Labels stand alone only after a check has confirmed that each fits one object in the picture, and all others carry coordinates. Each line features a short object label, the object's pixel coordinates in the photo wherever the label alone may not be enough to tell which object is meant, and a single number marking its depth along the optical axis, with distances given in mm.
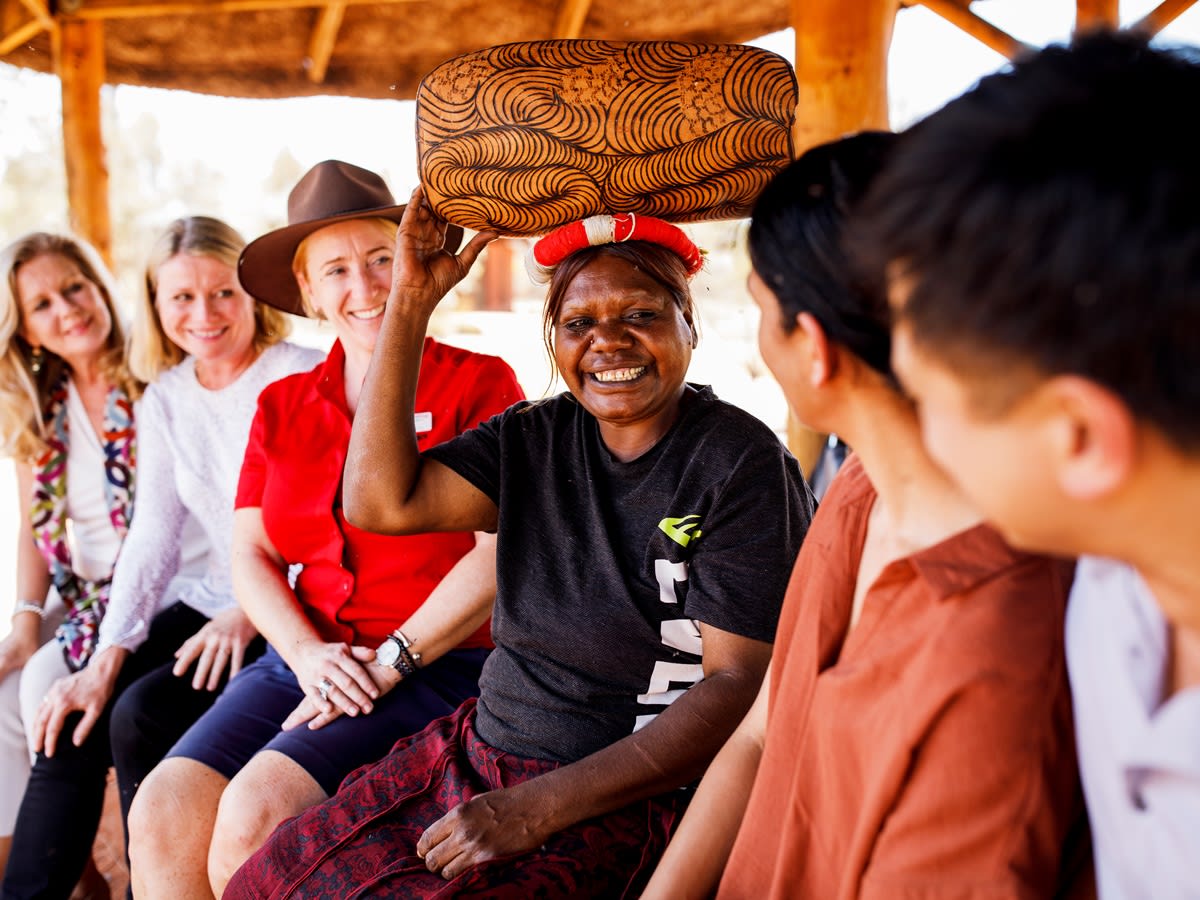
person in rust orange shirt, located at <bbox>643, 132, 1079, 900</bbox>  1073
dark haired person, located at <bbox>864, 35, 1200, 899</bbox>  752
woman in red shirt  2240
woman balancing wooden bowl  1773
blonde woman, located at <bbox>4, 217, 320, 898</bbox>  2760
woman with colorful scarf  3297
